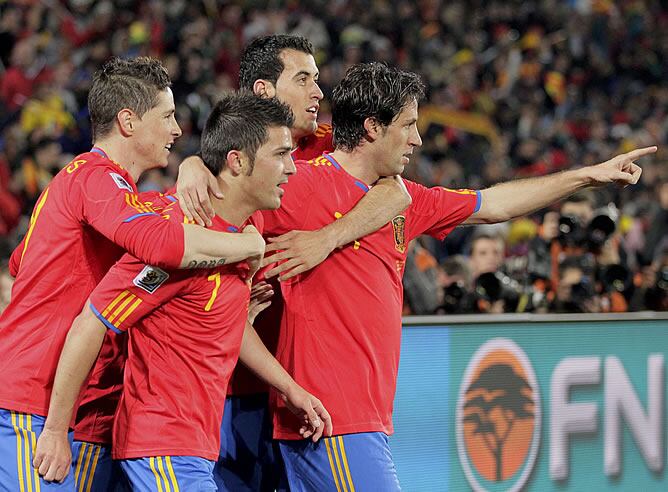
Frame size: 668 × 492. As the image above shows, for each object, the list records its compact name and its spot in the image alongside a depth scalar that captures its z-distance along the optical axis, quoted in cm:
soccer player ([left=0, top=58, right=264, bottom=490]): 602
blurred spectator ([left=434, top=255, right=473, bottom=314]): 1151
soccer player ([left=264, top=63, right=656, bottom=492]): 689
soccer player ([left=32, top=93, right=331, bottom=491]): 604
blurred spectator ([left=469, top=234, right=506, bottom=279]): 1460
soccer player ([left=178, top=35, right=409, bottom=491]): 682
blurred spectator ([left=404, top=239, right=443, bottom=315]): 1223
